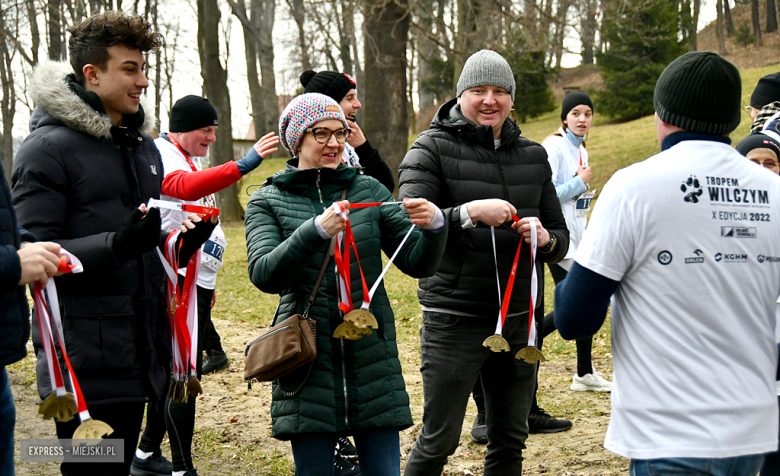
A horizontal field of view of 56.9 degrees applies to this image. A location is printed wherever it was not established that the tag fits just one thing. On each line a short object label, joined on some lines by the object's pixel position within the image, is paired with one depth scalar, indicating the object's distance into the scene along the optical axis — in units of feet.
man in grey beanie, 11.39
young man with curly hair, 9.32
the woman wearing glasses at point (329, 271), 9.49
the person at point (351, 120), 15.33
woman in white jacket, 18.70
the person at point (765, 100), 14.20
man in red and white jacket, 11.54
